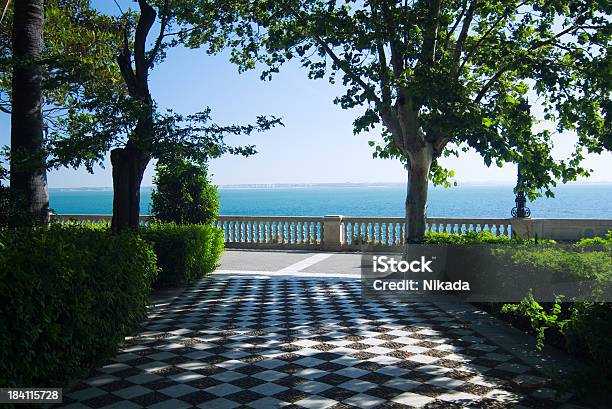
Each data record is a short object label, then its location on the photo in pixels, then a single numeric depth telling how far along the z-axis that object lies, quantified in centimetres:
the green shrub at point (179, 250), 1090
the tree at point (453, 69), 1034
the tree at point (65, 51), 992
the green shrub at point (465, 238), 951
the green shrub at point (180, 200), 1539
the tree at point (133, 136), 898
